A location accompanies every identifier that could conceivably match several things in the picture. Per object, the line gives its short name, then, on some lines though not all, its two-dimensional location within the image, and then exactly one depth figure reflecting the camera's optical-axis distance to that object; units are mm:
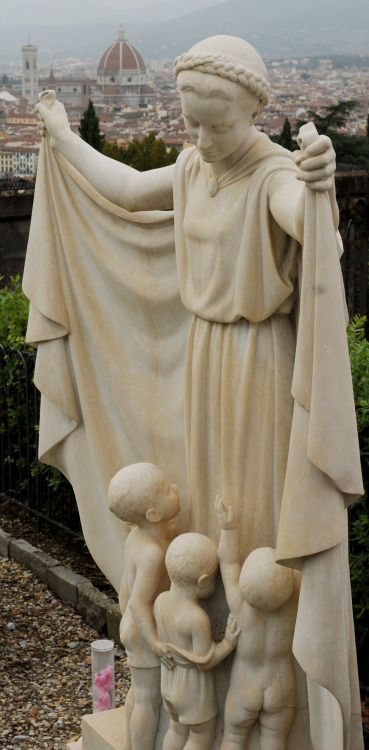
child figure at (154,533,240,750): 3418
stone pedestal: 4047
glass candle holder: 4551
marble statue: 2961
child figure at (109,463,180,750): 3613
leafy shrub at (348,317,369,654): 4895
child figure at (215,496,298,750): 3248
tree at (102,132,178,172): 51438
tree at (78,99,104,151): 36344
